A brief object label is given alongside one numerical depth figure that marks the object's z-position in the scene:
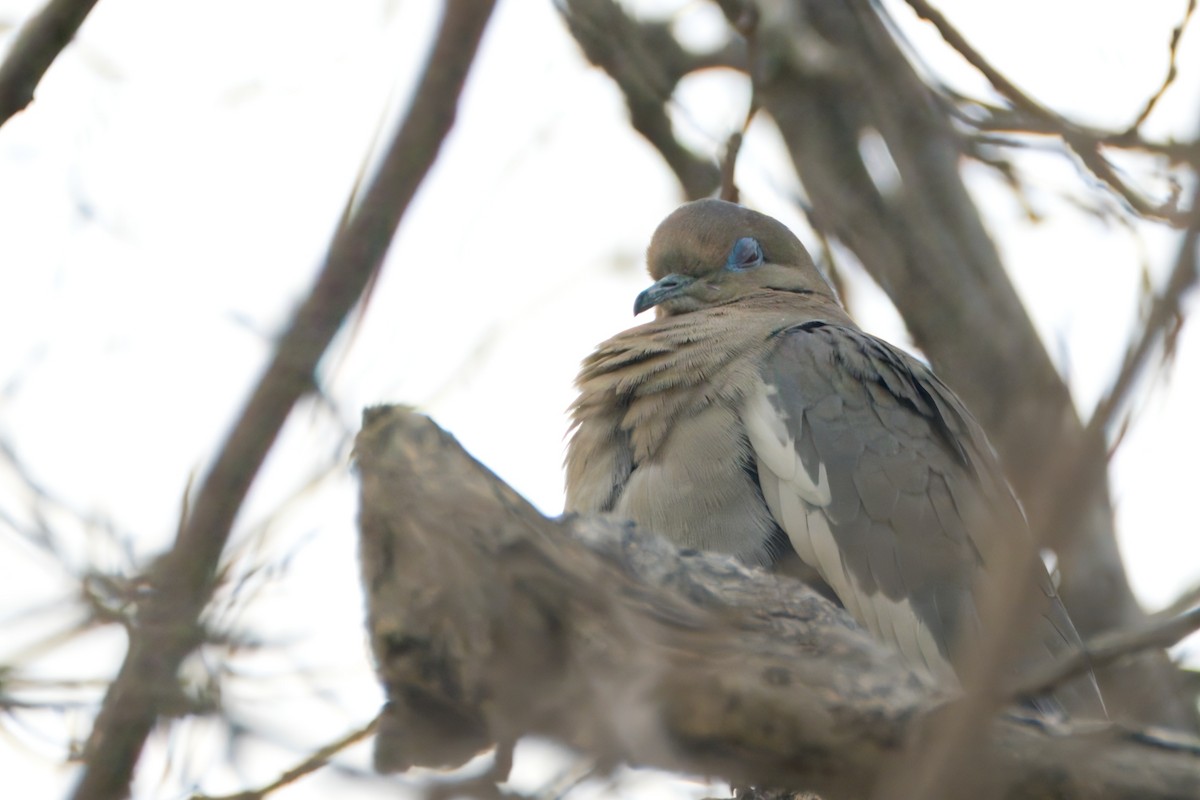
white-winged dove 8.52
